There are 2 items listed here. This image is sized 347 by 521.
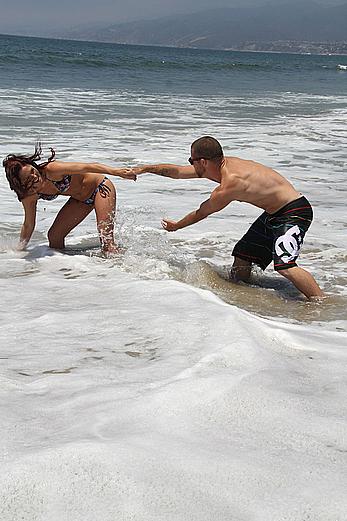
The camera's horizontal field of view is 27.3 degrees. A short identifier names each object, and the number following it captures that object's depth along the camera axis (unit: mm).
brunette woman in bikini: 5473
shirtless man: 5016
